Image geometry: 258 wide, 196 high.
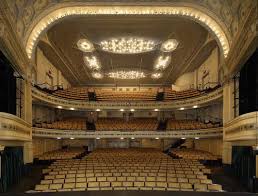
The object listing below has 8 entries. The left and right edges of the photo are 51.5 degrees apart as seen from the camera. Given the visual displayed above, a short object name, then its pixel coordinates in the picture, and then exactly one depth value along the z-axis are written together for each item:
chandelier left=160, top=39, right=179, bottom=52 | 17.61
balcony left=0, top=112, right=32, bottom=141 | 8.78
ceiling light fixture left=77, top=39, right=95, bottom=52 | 17.77
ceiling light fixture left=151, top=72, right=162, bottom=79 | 25.02
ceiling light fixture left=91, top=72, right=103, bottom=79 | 24.86
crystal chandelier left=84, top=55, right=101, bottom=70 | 20.61
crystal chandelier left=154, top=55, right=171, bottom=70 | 20.77
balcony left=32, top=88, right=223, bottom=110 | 17.50
